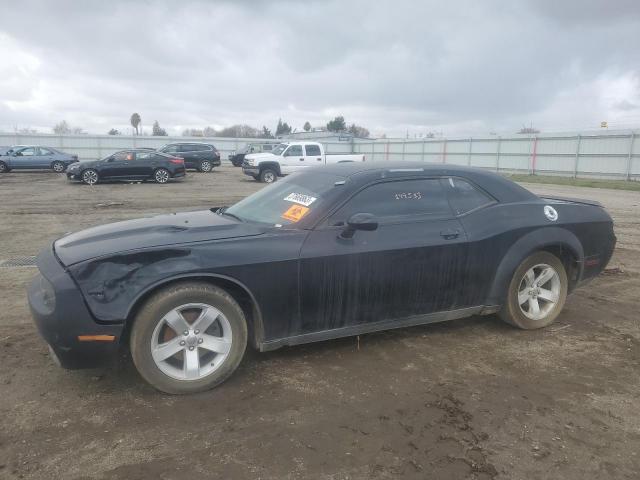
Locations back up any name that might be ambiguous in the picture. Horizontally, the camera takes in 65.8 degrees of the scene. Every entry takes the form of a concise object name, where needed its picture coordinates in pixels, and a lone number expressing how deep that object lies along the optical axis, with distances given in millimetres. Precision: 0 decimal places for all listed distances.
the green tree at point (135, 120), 64938
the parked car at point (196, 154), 28953
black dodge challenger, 3178
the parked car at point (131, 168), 19828
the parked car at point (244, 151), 34266
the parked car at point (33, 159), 25578
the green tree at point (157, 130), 72875
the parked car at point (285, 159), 22141
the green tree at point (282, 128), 103175
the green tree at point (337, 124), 94125
